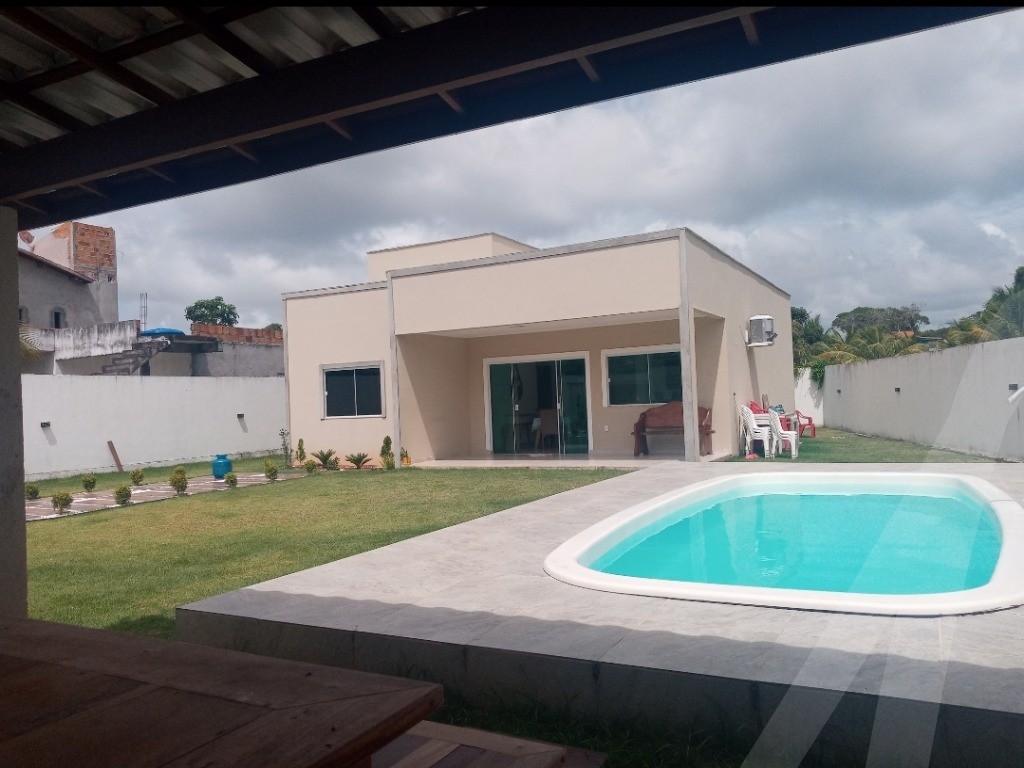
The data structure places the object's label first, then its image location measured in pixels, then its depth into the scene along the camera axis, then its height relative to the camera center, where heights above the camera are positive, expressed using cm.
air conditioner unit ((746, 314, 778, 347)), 1552 +116
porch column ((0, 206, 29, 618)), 411 -17
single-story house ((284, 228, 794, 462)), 1317 +94
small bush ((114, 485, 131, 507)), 1127 -119
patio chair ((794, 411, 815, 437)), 1865 -82
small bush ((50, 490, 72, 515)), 1071 -118
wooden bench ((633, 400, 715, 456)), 1412 -54
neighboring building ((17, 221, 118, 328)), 2592 +461
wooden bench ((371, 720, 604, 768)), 229 -105
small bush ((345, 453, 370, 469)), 1562 -109
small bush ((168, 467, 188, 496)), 1218 -109
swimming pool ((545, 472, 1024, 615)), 435 -131
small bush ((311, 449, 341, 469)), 1608 -110
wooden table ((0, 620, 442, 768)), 165 -70
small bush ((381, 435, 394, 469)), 1509 -96
